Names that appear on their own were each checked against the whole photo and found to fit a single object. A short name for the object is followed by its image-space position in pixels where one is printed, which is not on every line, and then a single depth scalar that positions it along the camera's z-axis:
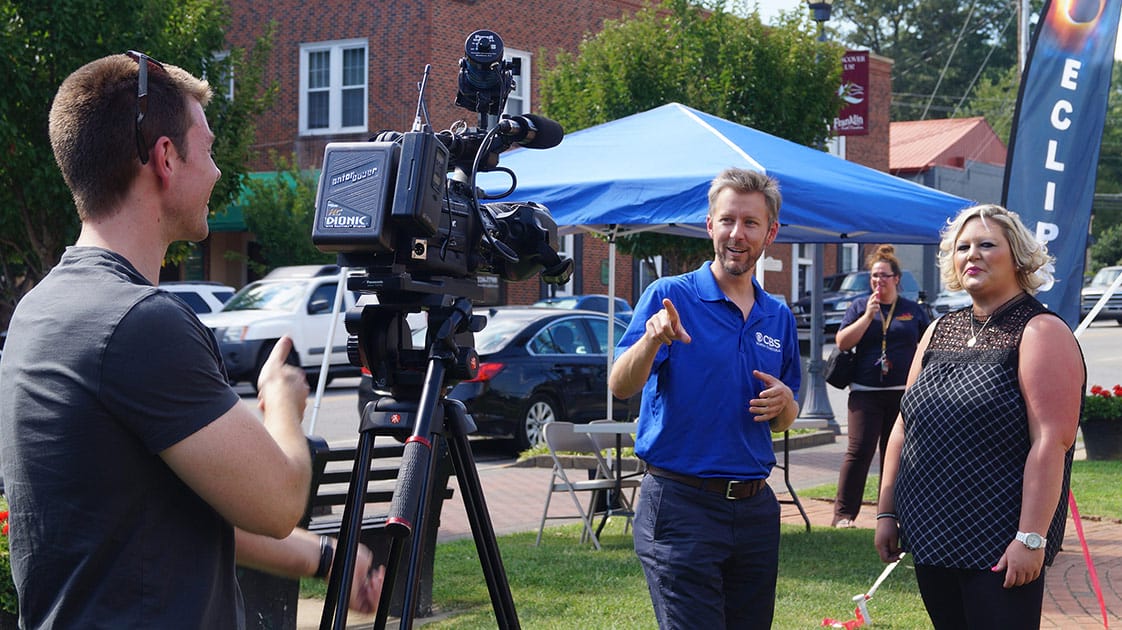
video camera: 2.71
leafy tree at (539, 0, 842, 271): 16.30
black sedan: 12.73
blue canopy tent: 7.50
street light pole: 14.44
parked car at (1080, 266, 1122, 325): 35.62
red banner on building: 17.61
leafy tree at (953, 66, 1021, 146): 61.53
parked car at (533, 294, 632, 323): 22.22
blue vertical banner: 6.73
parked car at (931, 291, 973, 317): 33.07
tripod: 2.69
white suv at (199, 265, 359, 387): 18.06
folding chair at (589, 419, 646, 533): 8.05
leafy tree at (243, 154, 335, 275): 24.61
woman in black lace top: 3.53
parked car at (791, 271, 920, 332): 29.75
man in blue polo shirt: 3.63
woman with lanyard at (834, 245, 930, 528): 8.30
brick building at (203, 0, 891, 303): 26.00
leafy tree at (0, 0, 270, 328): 10.25
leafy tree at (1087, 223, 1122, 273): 53.97
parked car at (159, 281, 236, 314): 20.31
